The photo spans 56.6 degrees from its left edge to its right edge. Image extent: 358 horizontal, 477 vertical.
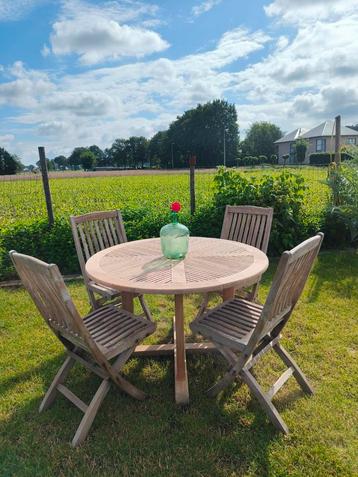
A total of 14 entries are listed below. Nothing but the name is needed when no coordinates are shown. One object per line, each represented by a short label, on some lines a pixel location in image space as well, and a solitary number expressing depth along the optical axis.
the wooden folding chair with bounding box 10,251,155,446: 1.68
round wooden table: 1.95
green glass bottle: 2.37
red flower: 2.34
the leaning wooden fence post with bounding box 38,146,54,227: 4.63
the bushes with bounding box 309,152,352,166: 35.03
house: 44.16
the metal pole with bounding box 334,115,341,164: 5.63
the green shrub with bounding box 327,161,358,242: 5.06
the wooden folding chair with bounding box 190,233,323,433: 1.71
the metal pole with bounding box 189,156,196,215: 4.94
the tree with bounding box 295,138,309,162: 40.88
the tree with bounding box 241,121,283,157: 62.47
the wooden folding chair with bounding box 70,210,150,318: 2.90
